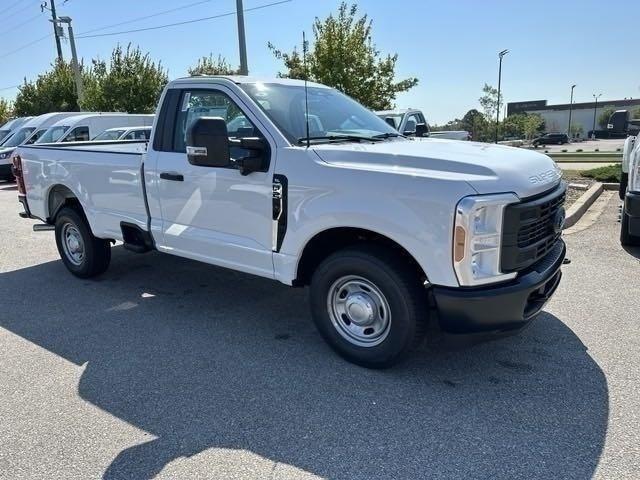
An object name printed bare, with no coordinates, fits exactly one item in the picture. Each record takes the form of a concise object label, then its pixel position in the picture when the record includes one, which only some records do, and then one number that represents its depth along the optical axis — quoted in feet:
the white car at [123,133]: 48.73
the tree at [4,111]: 163.62
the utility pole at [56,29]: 106.80
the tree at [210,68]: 105.79
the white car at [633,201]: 19.36
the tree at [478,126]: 191.56
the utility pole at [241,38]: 43.42
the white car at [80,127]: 53.36
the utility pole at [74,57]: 86.02
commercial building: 377.48
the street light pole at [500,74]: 155.33
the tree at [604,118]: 323.24
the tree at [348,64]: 62.03
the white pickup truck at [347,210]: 10.27
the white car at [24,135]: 57.67
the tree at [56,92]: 109.09
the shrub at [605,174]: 39.34
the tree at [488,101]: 201.05
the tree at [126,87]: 89.20
